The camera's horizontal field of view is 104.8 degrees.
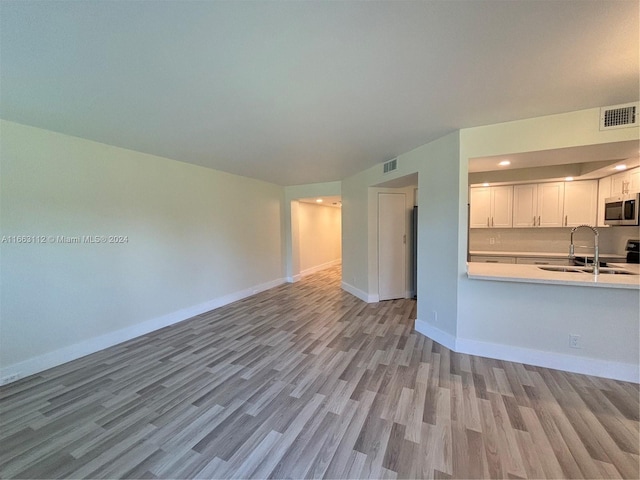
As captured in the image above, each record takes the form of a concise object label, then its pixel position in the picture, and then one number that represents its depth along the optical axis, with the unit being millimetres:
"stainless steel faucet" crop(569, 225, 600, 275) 2641
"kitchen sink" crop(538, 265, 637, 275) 2922
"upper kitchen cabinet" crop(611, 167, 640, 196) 3498
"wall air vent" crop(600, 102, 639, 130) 2271
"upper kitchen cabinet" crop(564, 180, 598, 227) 4215
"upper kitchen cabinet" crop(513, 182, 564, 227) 4434
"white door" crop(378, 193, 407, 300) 4902
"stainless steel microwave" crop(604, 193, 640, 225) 3467
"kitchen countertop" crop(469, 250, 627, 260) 4088
